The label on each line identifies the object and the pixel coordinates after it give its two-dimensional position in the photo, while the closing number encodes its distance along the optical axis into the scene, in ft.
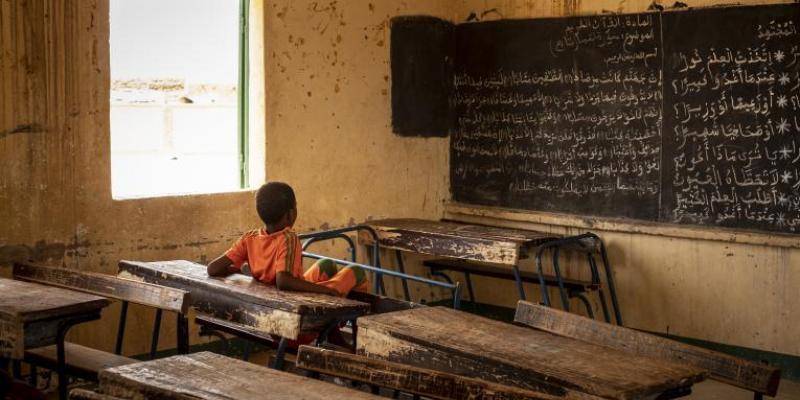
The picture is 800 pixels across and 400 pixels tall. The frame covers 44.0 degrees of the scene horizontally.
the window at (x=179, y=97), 17.38
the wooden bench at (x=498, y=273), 19.47
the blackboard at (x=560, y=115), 19.58
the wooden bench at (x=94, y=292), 12.39
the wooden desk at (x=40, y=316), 11.10
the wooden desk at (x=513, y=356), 9.44
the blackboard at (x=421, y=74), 21.70
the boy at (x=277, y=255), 13.87
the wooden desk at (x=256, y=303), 12.34
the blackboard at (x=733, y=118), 17.75
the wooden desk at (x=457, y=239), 18.62
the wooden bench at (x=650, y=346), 9.75
